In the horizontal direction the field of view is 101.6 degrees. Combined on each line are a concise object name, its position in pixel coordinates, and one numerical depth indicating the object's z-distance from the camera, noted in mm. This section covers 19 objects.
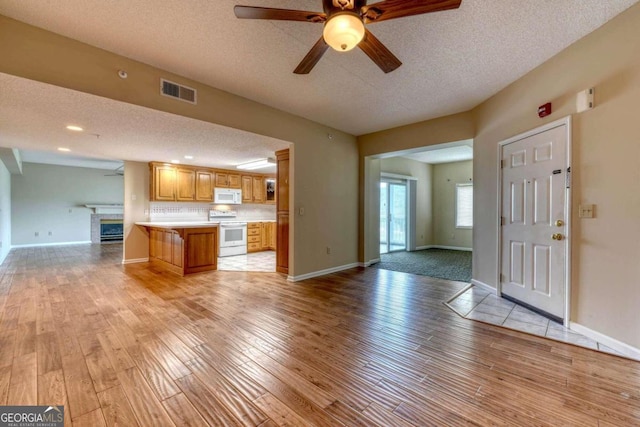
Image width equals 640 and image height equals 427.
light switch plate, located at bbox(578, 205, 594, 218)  2428
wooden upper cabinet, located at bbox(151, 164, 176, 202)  6188
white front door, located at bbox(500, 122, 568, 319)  2736
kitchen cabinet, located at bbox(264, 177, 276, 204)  8438
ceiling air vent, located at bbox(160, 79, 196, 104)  2951
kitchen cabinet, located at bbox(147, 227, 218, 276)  4832
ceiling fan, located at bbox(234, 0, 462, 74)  1560
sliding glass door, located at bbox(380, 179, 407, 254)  7387
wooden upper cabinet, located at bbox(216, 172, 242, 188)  7315
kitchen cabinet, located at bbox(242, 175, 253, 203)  7887
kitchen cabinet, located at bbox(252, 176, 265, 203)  8172
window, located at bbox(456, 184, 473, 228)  7902
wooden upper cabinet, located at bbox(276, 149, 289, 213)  4801
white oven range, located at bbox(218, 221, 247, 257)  6672
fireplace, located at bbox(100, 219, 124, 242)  9562
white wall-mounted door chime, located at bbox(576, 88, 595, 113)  2424
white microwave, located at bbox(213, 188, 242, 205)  7230
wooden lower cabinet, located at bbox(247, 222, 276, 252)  7508
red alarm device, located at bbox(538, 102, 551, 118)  2818
